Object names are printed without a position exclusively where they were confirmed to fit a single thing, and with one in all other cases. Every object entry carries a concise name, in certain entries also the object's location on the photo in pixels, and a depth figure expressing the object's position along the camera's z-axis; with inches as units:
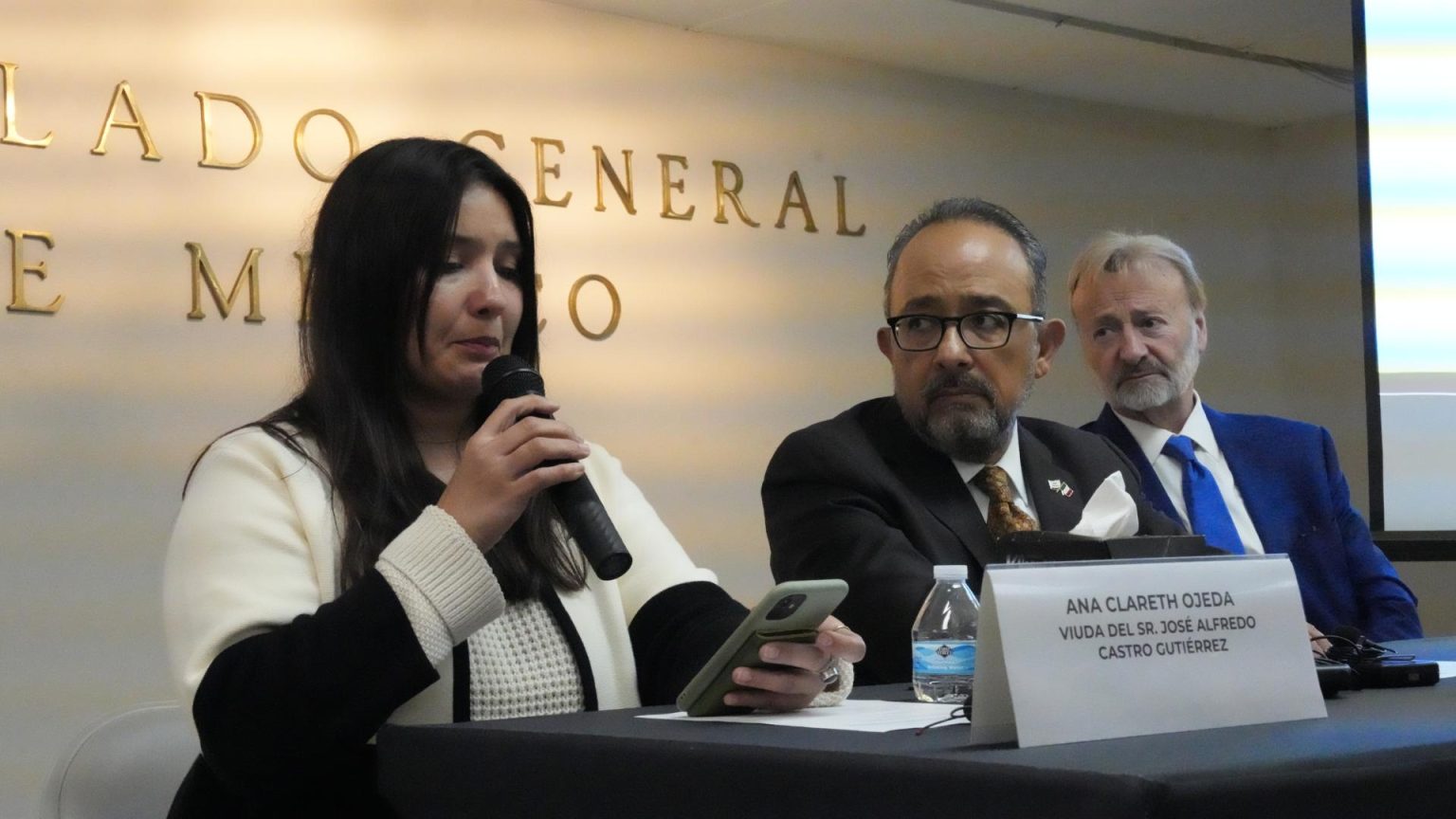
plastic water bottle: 60.7
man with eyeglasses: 88.5
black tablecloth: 35.5
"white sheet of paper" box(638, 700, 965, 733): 50.8
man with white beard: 120.6
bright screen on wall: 129.7
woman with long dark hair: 59.6
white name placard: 41.8
